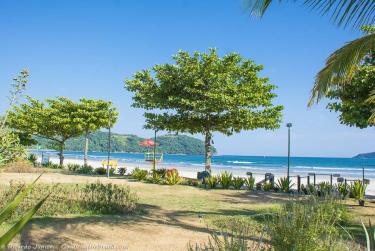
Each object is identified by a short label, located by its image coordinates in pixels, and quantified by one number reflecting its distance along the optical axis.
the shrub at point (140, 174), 23.28
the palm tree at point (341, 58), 5.70
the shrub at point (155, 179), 21.60
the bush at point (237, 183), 19.56
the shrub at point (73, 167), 32.16
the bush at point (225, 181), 19.69
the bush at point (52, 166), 34.42
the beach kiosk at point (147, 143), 29.97
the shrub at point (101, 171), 29.38
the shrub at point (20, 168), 26.67
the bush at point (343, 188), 15.94
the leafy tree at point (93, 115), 35.54
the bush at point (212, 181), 19.73
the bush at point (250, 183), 19.61
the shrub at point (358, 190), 15.79
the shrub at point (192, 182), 21.27
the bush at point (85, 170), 29.52
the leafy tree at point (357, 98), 13.41
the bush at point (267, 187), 19.42
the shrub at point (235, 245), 2.92
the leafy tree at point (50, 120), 35.66
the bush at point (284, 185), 18.92
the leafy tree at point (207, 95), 21.62
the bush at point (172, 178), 20.64
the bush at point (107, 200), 10.77
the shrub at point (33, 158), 36.67
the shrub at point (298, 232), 4.37
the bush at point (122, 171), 29.34
